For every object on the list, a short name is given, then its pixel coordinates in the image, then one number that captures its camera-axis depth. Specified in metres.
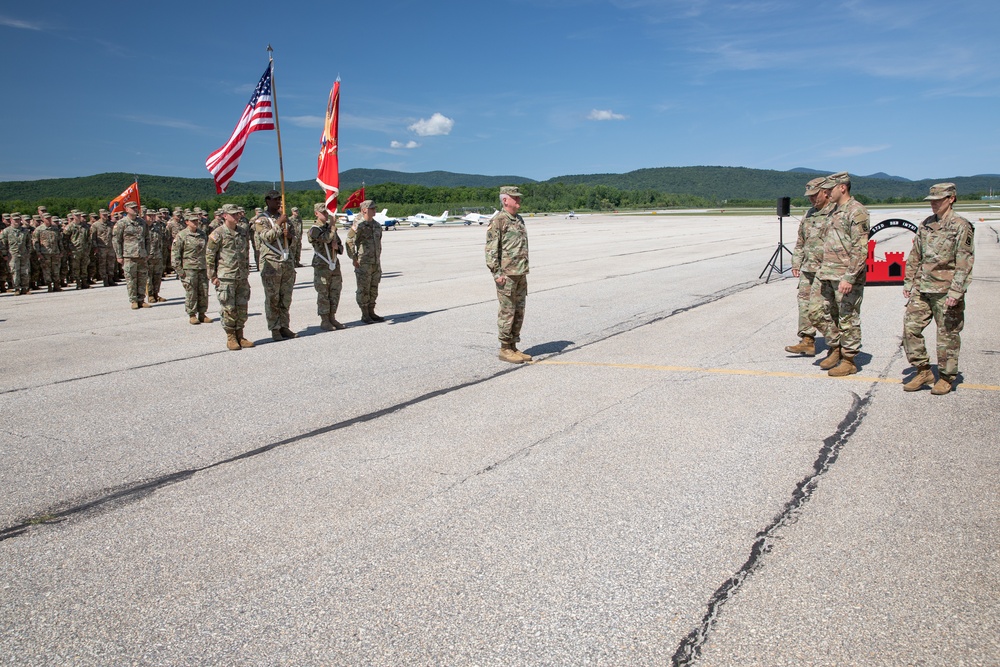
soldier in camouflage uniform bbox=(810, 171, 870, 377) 7.16
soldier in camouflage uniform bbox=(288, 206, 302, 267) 18.54
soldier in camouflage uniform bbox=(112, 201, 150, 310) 13.75
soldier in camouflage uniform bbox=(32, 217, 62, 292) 17.70
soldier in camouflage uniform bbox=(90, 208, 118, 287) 18.67
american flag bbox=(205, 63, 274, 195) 11.05
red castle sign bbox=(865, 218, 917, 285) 15.21
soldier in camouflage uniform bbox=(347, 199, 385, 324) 11.12
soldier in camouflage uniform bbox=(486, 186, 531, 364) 8.38
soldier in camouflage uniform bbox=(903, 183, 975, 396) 6.46
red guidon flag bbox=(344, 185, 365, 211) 18.36
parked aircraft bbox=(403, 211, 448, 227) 68.25
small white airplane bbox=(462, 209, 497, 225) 67.81
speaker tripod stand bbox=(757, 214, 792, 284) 17.28
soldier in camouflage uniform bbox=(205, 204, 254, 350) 9.54
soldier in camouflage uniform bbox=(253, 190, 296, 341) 10.09
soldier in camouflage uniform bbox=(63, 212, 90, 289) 18.42
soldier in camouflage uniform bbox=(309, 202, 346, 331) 10.70
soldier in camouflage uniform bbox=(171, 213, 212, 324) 11.70
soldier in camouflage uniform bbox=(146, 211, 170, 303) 14.56
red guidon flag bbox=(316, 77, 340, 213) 10.87
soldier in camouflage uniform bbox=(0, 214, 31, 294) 17.20
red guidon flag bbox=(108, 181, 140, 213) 18.98
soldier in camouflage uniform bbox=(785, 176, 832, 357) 8.12
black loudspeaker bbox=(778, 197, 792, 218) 16.30
